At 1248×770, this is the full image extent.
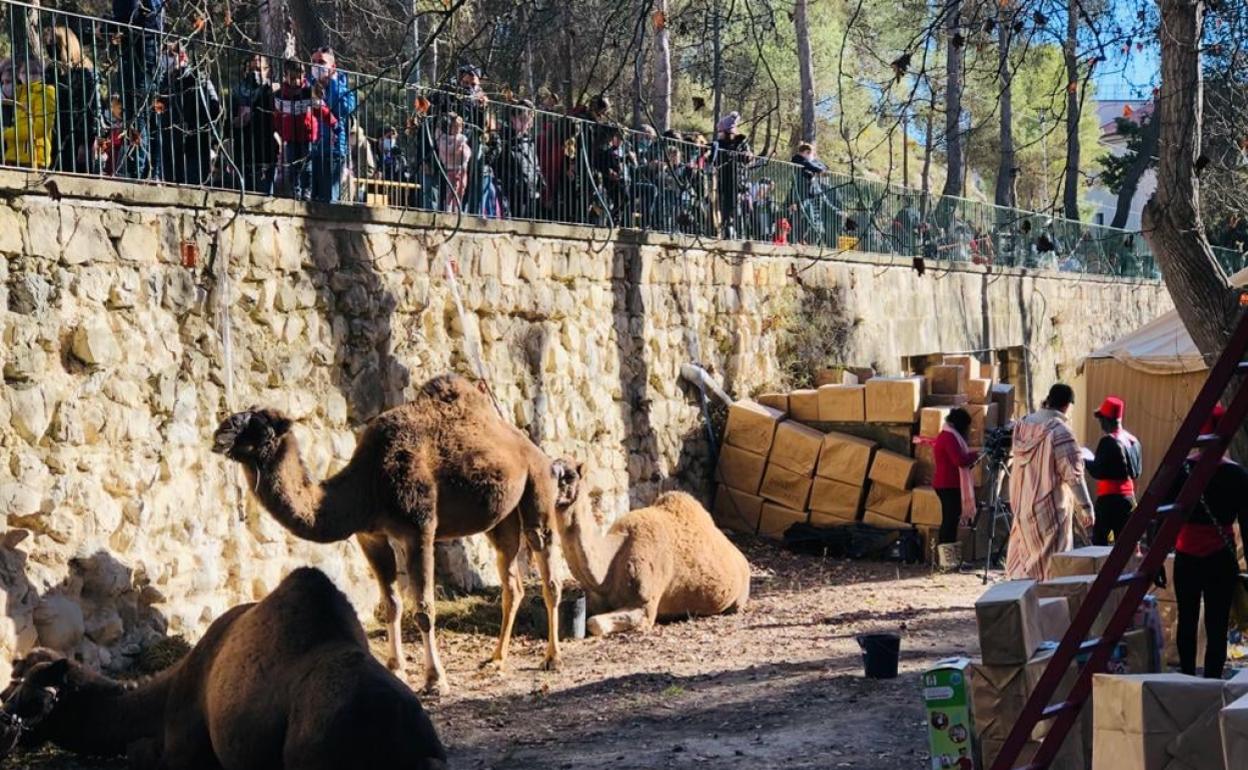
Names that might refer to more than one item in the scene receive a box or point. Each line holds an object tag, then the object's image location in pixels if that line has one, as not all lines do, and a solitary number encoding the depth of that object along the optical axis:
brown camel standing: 9.89
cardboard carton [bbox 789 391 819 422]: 18.12
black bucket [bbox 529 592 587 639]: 12.80
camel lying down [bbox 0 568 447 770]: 6.55
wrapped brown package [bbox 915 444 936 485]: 17.42
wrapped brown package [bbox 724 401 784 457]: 17.80
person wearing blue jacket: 12.57
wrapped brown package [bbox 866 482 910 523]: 17.25
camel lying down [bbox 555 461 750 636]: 12.80
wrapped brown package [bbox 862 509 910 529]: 17.19
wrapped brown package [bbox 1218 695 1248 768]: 4.50
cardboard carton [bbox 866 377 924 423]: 17.45
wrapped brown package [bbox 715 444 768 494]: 17.88
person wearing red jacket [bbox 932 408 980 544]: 16.52
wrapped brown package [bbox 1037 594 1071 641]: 7.21
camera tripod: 16.64
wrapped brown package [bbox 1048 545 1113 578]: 8.62
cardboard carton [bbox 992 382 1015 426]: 18.98
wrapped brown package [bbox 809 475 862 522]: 17.47
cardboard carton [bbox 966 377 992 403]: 18.31
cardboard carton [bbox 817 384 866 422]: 17.80
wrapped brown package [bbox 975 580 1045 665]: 6.71
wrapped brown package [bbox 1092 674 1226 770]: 5.27
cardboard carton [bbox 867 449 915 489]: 17.19
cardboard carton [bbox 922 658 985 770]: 6.71
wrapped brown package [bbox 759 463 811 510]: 17.62
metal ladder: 5.19
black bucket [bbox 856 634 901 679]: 10.48
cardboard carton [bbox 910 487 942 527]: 17.09
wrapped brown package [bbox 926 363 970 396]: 18.28
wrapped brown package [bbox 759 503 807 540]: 17.62
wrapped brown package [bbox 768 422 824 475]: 17.56
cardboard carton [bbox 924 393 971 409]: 18.09
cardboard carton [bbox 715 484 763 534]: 17.88
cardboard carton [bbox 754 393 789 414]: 18.44
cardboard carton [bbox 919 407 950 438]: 17.36
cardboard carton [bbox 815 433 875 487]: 17.38
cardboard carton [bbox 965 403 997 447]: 17.82
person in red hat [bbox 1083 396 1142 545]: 12.23
